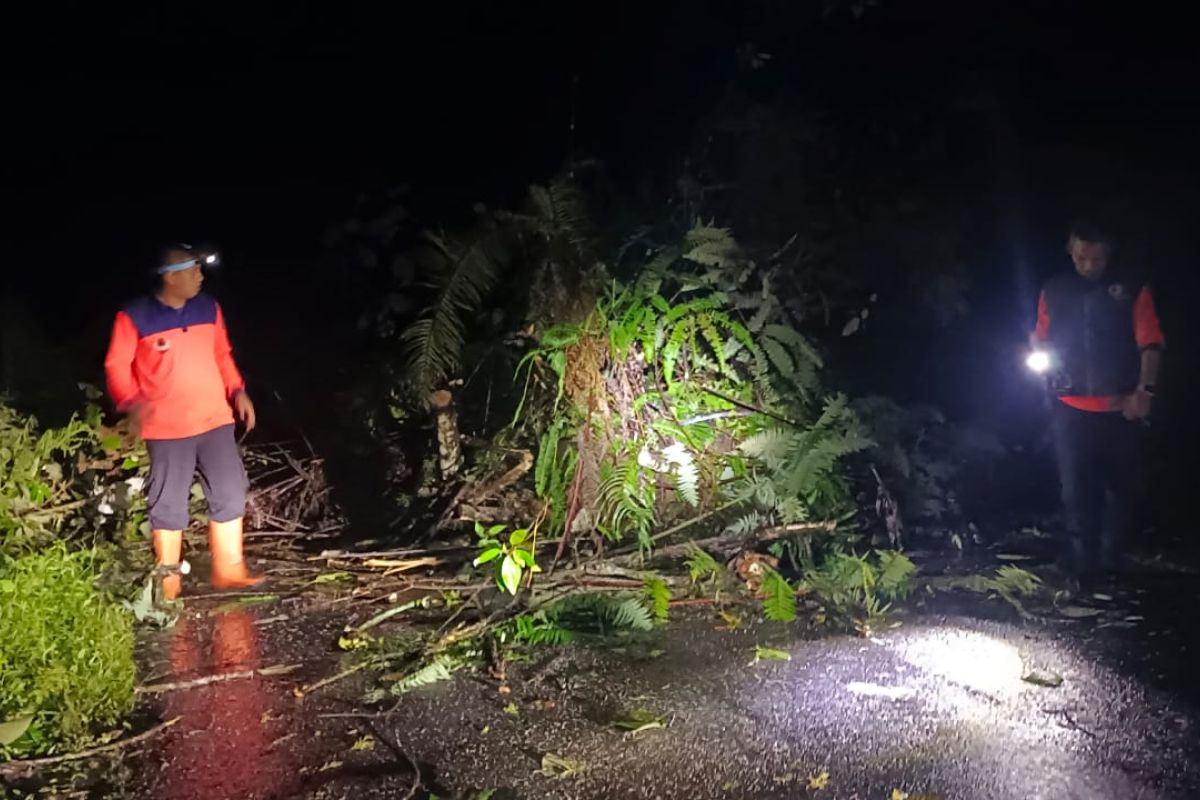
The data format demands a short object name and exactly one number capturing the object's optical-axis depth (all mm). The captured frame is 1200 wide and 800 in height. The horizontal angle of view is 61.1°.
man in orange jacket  5559
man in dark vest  5949
